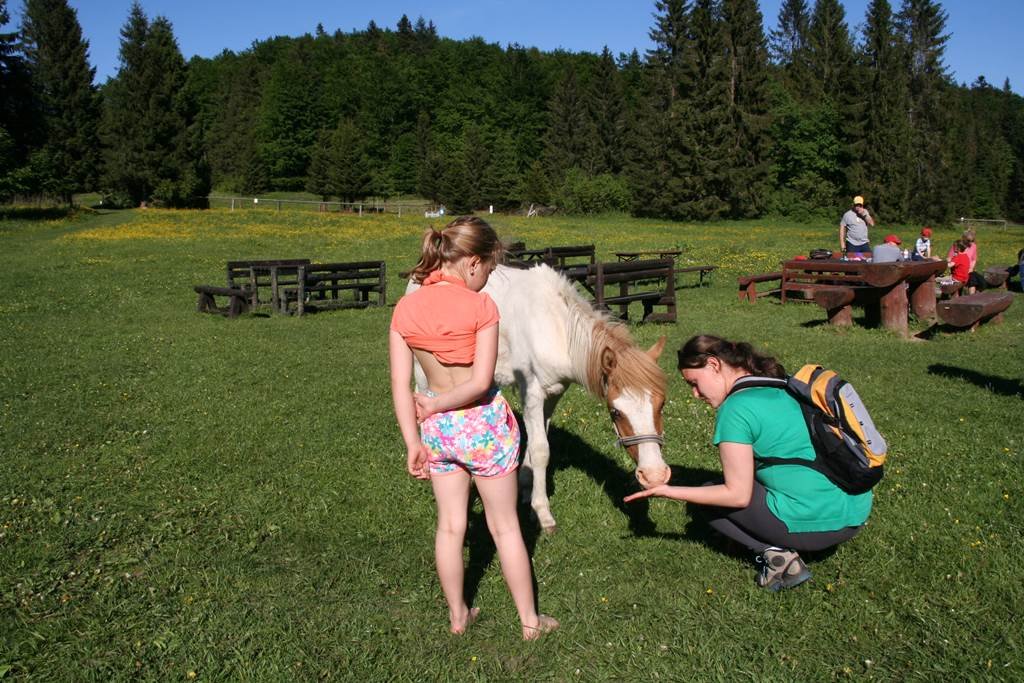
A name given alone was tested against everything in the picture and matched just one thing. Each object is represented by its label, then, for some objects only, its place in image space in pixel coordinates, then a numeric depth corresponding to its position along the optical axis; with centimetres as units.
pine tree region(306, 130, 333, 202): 7222
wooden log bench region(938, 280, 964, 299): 1666
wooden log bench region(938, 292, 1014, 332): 1093
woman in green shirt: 383
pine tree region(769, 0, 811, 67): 7425
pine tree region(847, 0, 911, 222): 5250
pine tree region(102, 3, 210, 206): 5372
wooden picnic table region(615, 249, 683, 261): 2358
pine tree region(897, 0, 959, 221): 5478
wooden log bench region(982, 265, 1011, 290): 1906
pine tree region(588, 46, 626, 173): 7325
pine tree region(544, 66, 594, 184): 7331
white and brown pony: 441
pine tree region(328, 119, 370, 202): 6850
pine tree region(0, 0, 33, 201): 4491
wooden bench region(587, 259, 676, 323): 1461
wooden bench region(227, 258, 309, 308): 1734
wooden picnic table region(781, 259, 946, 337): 1259
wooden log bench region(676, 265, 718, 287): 2057
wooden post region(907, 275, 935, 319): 1422
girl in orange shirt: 337
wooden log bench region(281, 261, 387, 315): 1706
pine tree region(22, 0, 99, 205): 5731
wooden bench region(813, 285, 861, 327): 1287
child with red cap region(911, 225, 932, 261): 1894
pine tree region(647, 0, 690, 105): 6006
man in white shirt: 1705
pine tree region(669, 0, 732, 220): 5425
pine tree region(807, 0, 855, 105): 6412
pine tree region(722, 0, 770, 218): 5516
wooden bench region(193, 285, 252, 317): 1641
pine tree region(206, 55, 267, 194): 8575
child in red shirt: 1739
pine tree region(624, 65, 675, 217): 5700
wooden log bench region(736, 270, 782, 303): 1865
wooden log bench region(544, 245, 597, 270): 2128
